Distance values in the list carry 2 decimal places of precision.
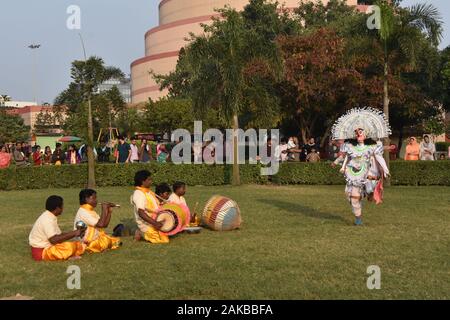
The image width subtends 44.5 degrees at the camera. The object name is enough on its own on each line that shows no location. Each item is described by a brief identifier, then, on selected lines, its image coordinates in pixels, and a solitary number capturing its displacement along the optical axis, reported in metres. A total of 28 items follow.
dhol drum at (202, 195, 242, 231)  9.62
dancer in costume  10.08
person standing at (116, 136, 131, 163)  21.94
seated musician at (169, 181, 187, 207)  9.55
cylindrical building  70.24
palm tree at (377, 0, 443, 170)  18.52
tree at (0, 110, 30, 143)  54.22
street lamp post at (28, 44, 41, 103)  59.31
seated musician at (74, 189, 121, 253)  7.91
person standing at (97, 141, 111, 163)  27.88
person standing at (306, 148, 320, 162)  21.55
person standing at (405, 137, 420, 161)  19.86
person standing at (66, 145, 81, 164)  23.86
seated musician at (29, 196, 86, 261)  7.48
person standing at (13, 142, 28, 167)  22.12
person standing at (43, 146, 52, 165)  24.12
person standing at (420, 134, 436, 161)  19.91
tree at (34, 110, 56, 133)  68.56
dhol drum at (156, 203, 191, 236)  8.66
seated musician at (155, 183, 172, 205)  9.83
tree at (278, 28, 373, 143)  24.59
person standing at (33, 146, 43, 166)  23.31
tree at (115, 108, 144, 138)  52.22
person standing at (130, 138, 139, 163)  22.30
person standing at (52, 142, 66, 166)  23.12
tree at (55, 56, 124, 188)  22.30
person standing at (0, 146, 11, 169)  20.47
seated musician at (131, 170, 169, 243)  8.59
